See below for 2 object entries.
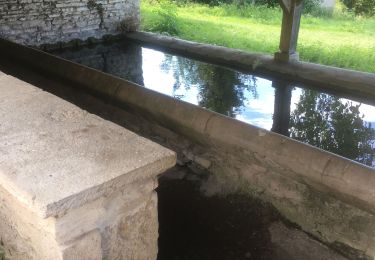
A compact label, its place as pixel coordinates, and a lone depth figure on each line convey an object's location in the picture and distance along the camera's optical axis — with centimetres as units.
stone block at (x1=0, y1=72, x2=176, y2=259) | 112
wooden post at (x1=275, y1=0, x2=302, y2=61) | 585
